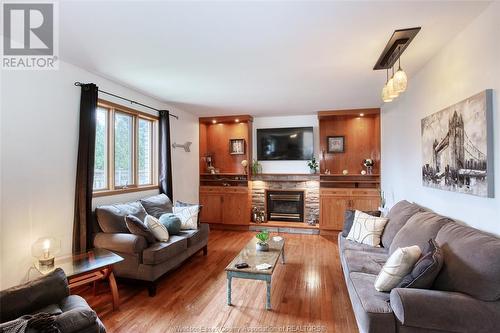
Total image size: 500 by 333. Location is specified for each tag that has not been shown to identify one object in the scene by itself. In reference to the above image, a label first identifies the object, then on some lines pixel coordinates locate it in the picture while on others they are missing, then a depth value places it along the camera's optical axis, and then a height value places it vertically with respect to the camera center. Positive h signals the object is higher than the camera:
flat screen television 5.82 +0.56
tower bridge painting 1.90 +0.18
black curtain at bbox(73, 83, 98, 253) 2.97 -0.03
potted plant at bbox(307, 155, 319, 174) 5.70 +0.05
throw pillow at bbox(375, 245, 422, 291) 1.87 -0.74
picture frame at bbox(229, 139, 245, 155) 6.07 +0.52
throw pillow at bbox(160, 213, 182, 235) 3.57 -0.77
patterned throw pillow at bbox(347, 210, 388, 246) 3.15 -0.78
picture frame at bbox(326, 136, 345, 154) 5.68 +0.53
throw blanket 1.25 -0.78
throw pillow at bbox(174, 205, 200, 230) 3.88 -0.74
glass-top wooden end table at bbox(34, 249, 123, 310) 2.38 -0.95
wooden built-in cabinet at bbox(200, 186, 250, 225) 5.82 -0.85
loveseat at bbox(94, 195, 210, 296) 2.88 -0.94
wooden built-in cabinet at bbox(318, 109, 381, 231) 5.26 +0.03
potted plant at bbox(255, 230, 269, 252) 3.23 -0.96
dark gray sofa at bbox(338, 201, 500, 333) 1.53 -0.83
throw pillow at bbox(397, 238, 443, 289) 1.72 -0.72
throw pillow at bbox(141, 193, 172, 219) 3.89 -0.58
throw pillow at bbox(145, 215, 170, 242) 3.22 -0.77
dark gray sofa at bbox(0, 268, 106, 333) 1.39 -0.84
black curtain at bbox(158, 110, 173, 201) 4.56 +0.20
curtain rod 3.04 +1.03
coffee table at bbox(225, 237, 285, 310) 2.56 -1.05
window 3.51 +0.29
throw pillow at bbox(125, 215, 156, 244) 2.98 -0.69
